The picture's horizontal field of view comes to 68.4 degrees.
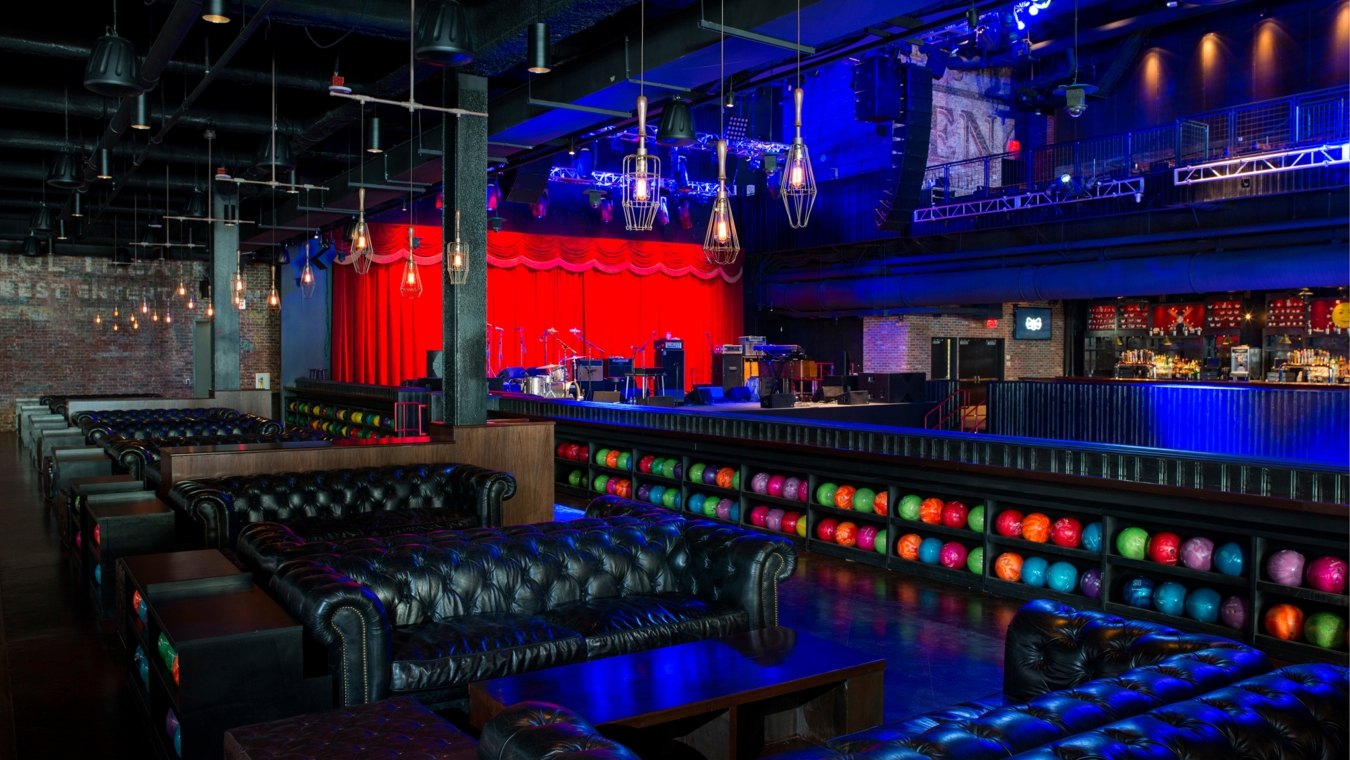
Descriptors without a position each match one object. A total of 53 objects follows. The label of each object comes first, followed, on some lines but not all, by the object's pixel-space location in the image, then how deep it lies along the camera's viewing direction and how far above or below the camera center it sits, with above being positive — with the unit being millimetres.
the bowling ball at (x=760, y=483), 7559 -856
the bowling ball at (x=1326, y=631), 4391 -1168
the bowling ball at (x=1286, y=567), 4531 -913
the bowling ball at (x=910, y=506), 6398 -878
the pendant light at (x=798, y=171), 4090 +835
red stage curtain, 16562 +1227
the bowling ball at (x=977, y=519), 5984 -902
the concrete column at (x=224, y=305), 12961 +918
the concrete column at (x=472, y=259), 7398 +866
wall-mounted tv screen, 19672 +917
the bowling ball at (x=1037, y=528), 5609 -898
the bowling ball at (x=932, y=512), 6234 -889
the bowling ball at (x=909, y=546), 6336 -1127
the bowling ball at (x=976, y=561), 5934 -1147
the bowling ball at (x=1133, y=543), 5129 -902
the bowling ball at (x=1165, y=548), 4992 -903
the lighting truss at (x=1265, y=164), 11547 +2515
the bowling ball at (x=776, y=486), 7430 -862
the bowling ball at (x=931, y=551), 6199 -1131
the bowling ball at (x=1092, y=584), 5336 -1155
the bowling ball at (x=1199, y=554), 4859 -906
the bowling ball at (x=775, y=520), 7379 -1110
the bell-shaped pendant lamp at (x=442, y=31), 4887 +1696
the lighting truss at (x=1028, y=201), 13405 +2502
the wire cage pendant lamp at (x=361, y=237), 6087 +857
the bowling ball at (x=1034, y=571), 5625 -1142
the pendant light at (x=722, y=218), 4293 +710
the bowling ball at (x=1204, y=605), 4844 -1159
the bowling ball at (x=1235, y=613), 4719 -1167
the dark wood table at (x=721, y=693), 2959 -982
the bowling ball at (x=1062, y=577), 5477 -1149
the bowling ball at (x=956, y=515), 6109 -890
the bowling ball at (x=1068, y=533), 5473 -903
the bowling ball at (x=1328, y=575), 4387 -918
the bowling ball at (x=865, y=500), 6691 -875
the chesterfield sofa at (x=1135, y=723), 1945 -749
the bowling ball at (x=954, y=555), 6074 -1136
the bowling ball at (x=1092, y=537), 5355 -909
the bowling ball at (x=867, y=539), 6641 -1126
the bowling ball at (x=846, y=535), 6777 -1121
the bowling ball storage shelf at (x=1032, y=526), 4652 -921
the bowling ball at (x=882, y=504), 6613 -886
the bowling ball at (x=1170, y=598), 4980 -1156
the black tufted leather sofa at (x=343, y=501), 5285 -761
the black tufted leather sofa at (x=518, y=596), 3301 -893
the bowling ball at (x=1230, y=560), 4746 -915
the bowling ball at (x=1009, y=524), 5770 -897
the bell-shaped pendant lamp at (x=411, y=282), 7297 +683
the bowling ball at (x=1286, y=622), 4535 -1163
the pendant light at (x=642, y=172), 4246 +913
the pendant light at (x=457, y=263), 6621 +746
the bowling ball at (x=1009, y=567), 5754 -1148
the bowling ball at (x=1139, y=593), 5141 -1161
